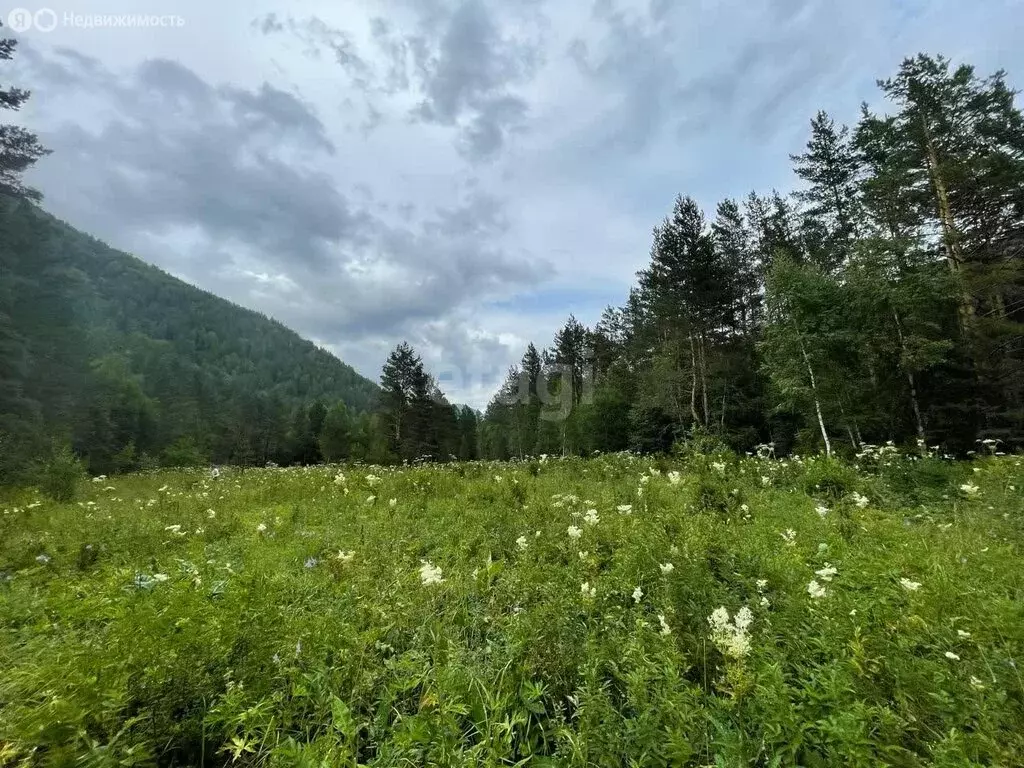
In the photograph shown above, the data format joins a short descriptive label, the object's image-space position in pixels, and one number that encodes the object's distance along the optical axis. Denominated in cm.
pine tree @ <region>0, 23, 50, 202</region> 1836
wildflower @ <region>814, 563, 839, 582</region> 297
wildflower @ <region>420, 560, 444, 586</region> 350
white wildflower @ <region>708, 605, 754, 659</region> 225
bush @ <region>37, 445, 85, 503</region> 949
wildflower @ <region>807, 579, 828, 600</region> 288
